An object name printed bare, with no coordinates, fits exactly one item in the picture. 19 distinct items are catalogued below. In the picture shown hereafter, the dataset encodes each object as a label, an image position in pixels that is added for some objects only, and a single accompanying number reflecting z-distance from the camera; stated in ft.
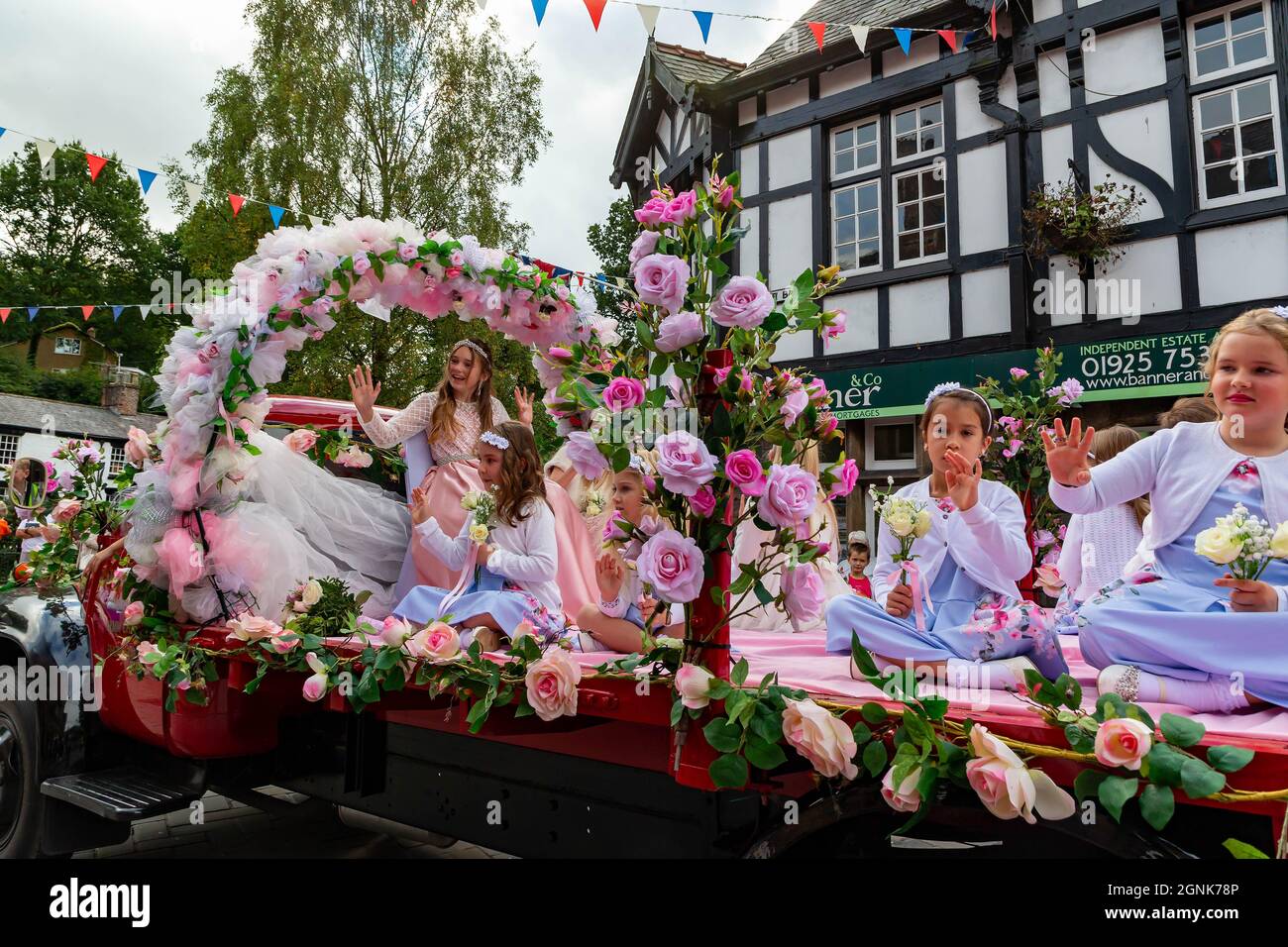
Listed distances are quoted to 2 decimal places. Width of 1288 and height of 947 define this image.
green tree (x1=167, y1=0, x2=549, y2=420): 42.73
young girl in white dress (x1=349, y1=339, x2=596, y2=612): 12.79
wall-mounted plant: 28.37
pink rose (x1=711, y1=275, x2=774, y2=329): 4.95
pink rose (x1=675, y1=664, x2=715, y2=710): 4.93
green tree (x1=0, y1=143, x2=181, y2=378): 104.83
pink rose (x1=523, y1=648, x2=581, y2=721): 5.81
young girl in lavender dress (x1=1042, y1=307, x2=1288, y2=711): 5.24
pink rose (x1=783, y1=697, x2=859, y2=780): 4.48
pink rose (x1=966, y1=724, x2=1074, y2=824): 3.95
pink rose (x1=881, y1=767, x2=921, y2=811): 4.18
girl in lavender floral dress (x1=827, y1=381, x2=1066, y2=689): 6.74
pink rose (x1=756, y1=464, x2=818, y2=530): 4.94
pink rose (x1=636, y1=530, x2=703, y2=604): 4.87
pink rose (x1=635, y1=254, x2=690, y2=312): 5.05
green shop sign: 26.99
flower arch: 9.45
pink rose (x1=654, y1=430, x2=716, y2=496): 4.77
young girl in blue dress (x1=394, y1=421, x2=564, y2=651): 9.57
